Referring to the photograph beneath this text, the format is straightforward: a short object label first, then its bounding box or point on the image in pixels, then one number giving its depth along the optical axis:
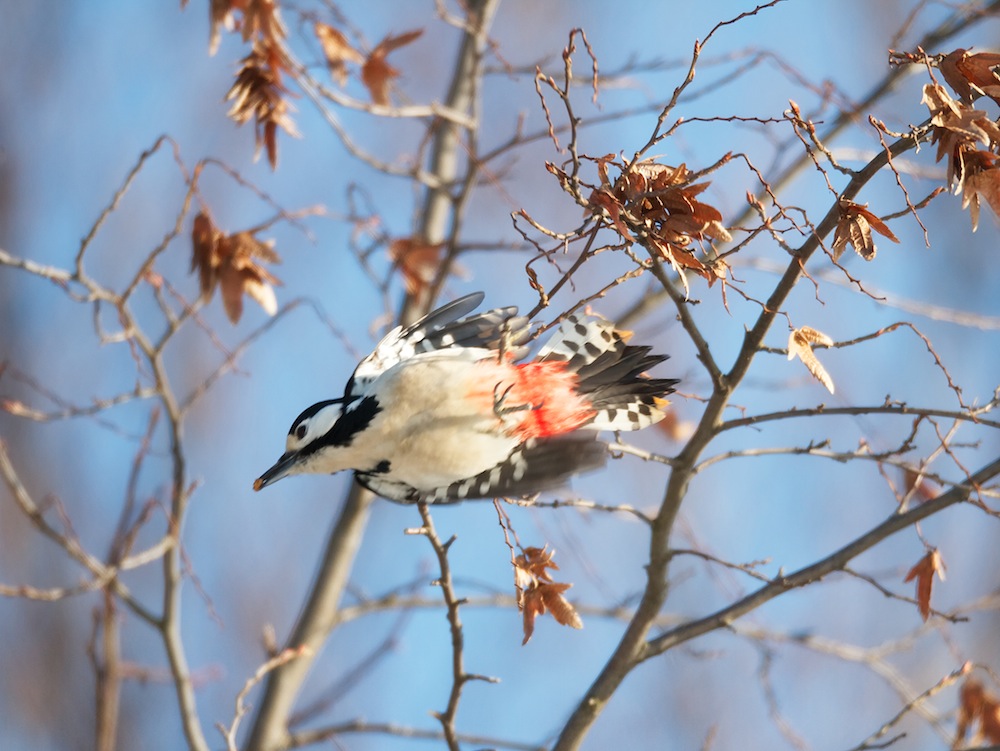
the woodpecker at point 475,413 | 6.08
